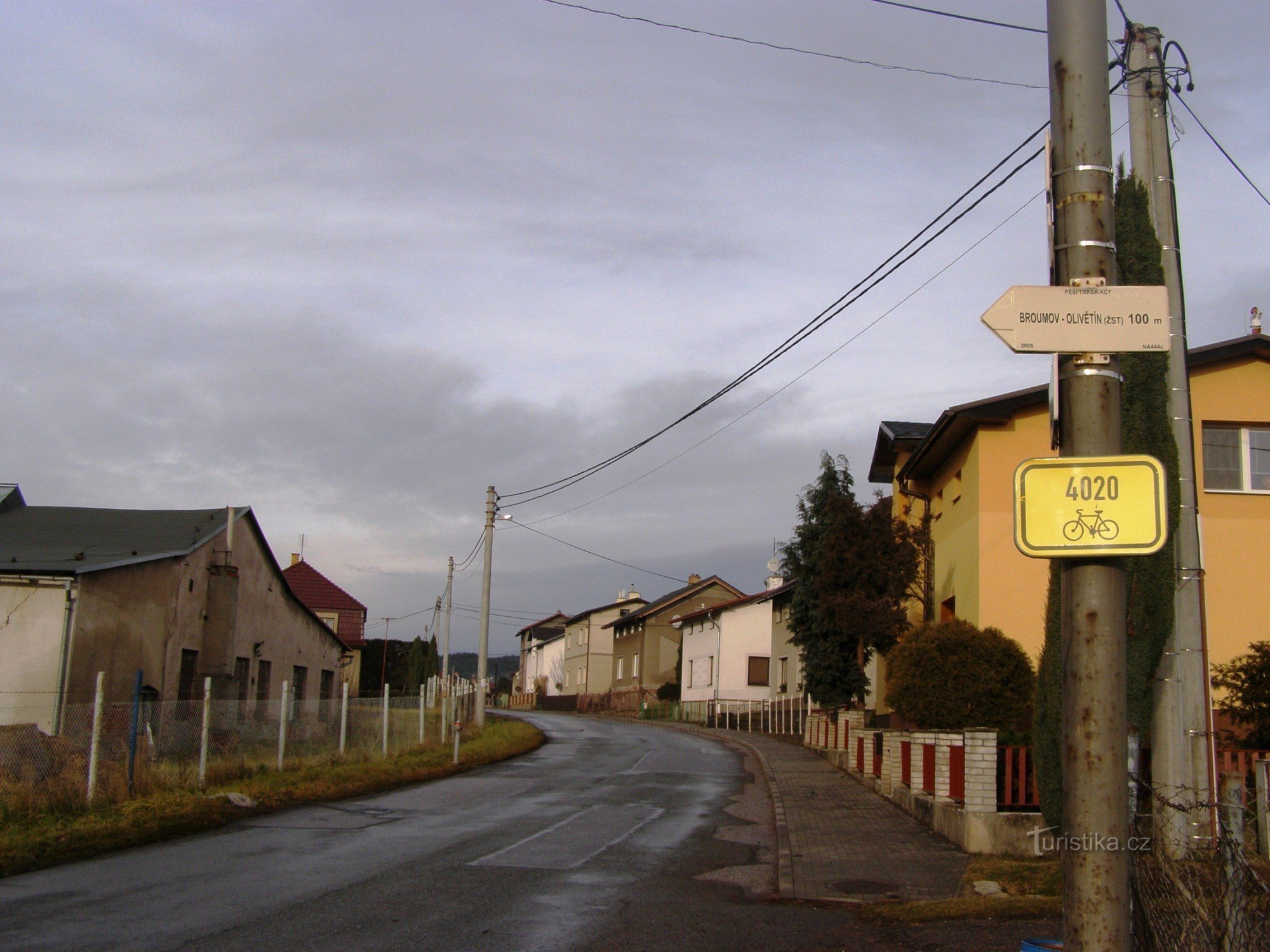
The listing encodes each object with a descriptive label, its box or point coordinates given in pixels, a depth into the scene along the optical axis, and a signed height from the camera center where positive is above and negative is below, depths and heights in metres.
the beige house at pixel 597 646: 77.31 +0.21
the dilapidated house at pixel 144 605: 17.22 +0.53
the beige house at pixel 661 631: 64.25 +1.13
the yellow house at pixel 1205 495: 16.11 +2.56
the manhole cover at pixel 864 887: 9.56 -1.99
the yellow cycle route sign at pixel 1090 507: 3.87 +0.55
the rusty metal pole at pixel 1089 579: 3.70 +0.30
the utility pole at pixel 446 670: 28.09 -0.97
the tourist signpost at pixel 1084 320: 4.09 +1.26
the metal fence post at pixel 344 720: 20.27 -1.44
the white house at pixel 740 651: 49.22 +0.13
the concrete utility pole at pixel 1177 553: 8.49 +0.87
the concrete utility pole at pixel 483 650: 31.91 -0.13
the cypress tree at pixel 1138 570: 8.82 +0.77
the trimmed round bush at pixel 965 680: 14.50 -0.26
